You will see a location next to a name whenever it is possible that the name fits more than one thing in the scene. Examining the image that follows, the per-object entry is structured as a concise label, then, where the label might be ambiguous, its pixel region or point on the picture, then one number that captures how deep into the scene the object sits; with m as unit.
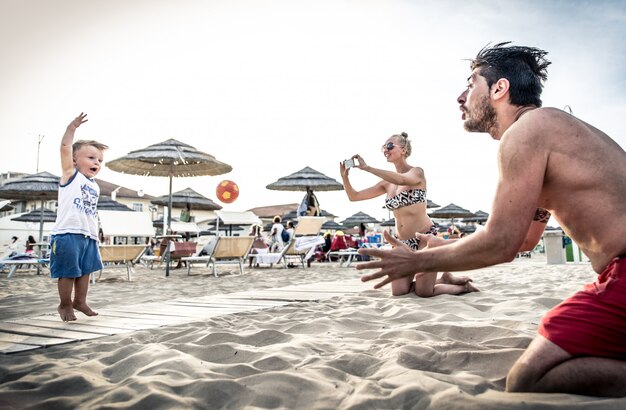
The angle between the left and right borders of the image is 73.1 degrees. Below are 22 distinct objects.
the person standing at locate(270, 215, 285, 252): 13.71
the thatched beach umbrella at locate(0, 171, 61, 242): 12.38
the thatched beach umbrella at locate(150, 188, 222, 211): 17.73
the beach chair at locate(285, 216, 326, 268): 11.86
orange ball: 13.73
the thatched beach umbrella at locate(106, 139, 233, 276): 9.59
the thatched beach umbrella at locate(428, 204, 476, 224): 24.62
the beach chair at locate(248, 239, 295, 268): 11.99
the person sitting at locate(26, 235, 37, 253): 15.71
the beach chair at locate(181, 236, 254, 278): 9.43
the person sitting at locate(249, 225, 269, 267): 13.89
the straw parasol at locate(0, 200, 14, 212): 13.17
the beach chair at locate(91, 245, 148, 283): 8.52
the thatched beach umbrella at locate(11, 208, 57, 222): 17.45
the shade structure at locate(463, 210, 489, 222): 27.16
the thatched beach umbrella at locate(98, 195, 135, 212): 17.67
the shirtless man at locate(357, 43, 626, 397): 1.41
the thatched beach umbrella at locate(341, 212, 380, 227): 27.25
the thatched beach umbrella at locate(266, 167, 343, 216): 15.42
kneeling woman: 4.16
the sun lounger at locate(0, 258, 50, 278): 9.39
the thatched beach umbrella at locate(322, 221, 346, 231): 27.31
